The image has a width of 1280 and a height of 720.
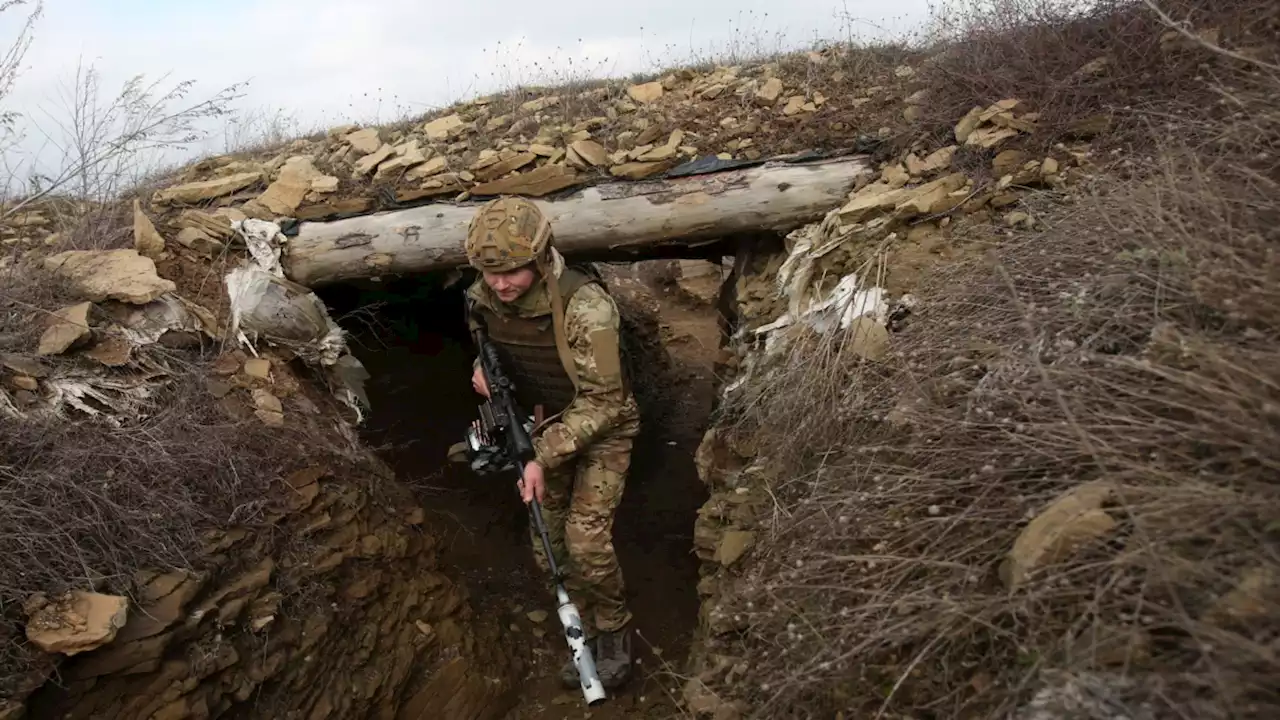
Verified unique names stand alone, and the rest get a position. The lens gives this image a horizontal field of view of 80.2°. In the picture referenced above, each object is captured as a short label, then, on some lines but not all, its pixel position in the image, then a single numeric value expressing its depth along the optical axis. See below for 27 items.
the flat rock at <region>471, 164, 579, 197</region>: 4.48
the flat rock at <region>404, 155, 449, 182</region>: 4.92
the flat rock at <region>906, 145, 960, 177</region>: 3.77
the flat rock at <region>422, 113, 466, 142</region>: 5.50
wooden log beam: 4.16
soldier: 3.57
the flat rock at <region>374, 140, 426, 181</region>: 5.01
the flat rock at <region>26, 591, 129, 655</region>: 2.58
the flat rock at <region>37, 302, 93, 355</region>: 3.32
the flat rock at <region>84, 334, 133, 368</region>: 3.45
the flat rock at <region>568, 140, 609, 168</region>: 4.64
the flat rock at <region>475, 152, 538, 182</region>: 4.79
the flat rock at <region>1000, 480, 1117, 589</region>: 1.69
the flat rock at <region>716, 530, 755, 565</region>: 3.24
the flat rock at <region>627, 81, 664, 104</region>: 5.46
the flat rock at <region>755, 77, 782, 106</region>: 4.93
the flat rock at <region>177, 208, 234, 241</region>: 4.43
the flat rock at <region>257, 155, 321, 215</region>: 4.75
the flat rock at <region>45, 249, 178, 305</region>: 3.68
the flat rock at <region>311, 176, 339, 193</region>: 4.91
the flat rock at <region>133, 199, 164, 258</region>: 4.16
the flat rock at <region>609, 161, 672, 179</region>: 4.46
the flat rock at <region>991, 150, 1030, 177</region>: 3.48
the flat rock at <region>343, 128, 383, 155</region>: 5.49
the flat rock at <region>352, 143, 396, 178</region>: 5.09
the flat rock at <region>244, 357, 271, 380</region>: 3.93
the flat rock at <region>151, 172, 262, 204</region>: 4.90
